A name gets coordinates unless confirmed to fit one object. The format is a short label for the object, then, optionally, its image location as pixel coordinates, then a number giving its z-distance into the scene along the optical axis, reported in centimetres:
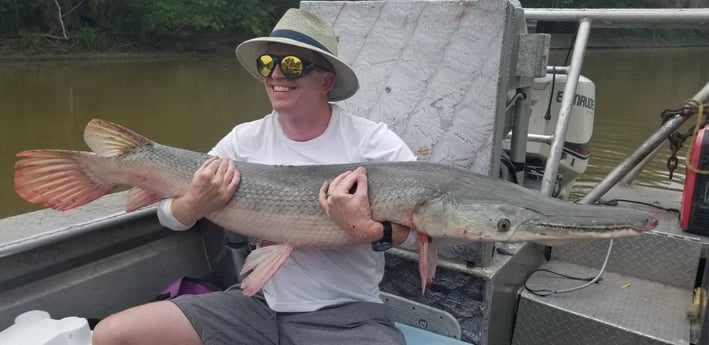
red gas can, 287
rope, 292
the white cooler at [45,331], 220
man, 203
